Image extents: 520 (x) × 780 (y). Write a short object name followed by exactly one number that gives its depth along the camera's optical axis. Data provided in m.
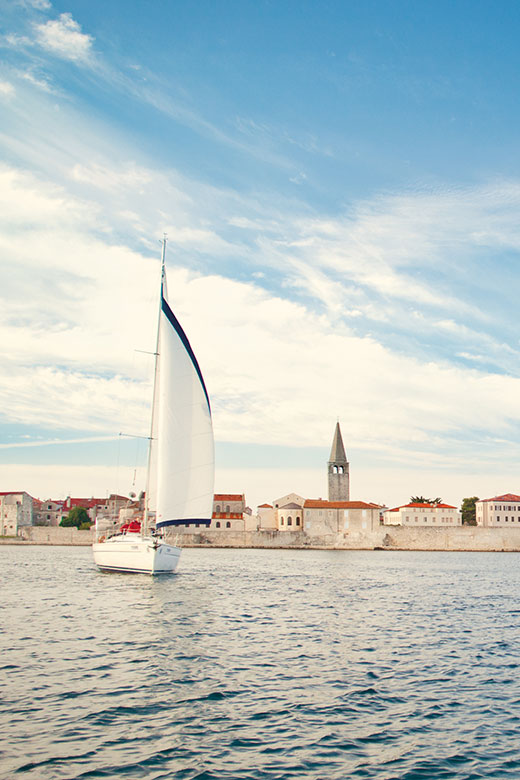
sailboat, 34.25
